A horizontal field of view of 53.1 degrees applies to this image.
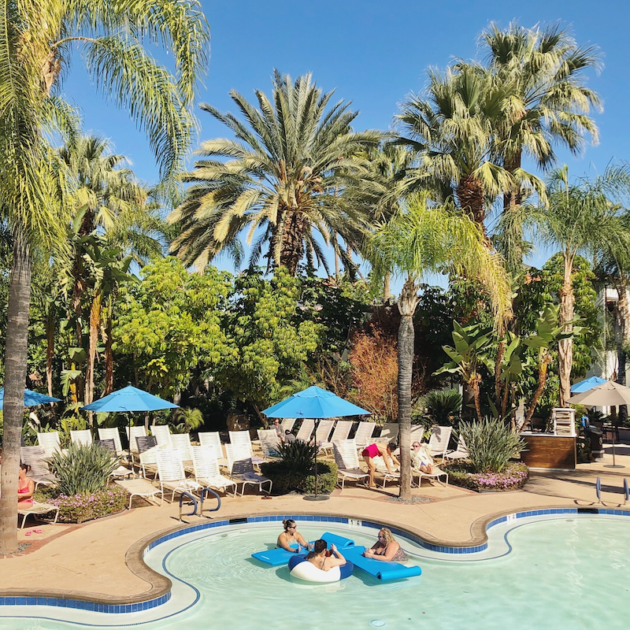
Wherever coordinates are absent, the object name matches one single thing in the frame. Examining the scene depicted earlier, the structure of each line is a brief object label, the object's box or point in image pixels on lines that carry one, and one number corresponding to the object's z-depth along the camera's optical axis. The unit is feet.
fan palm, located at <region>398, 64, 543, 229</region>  58.54
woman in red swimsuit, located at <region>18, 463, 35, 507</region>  34.18
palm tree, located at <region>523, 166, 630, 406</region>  55.06
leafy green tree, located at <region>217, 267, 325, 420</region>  69.00
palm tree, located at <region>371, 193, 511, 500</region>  40.91
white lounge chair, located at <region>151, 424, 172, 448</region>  54.37
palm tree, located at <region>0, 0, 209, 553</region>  26.45
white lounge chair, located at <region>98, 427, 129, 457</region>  53.36
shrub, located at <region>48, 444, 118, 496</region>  36.86
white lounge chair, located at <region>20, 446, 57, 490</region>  42.32
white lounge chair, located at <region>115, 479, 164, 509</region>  39.73
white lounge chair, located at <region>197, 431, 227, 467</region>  54.39
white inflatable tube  27.40
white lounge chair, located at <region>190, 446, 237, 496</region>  42.37
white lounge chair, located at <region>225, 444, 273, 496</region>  44.06
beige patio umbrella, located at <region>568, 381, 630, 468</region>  51.72
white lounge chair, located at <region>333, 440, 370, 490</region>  47.93
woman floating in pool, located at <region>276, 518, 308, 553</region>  30.49
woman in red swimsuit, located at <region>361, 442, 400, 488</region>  46.46
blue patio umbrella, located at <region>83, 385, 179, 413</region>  46.65
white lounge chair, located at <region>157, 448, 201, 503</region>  41.34
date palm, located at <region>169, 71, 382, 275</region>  70.23
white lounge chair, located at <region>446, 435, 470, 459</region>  51.29
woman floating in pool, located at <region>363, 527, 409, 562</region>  28.97
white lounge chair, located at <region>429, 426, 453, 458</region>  54.44
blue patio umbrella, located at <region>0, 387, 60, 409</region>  53.21
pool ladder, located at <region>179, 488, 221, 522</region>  35.50
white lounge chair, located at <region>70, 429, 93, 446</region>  51.34
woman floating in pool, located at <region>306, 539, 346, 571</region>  27.61
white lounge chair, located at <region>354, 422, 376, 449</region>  59.98
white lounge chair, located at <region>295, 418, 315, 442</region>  64.69
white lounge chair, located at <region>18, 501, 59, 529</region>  33.24
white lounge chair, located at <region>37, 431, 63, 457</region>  49.83
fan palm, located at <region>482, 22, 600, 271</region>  63.41
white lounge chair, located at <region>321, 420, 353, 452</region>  62.44
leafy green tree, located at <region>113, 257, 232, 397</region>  64.64
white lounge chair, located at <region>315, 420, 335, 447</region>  62.95
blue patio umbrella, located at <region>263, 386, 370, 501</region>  42.19
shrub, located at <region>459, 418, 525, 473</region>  47.11
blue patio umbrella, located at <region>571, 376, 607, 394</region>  72.49
